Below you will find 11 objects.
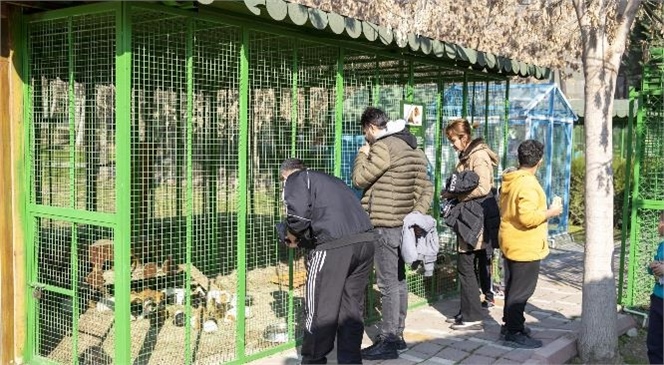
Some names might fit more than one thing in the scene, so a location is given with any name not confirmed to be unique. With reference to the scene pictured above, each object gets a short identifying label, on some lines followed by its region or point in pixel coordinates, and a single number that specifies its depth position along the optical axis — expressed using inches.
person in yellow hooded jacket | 201.6
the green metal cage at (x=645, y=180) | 264.4
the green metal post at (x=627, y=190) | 272.1
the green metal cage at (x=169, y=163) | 182.5
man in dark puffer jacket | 205.3
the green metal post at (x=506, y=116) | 320.9
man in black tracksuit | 175.6
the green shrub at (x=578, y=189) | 575.2
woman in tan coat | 238.7
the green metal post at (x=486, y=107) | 314.3
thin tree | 200.5
